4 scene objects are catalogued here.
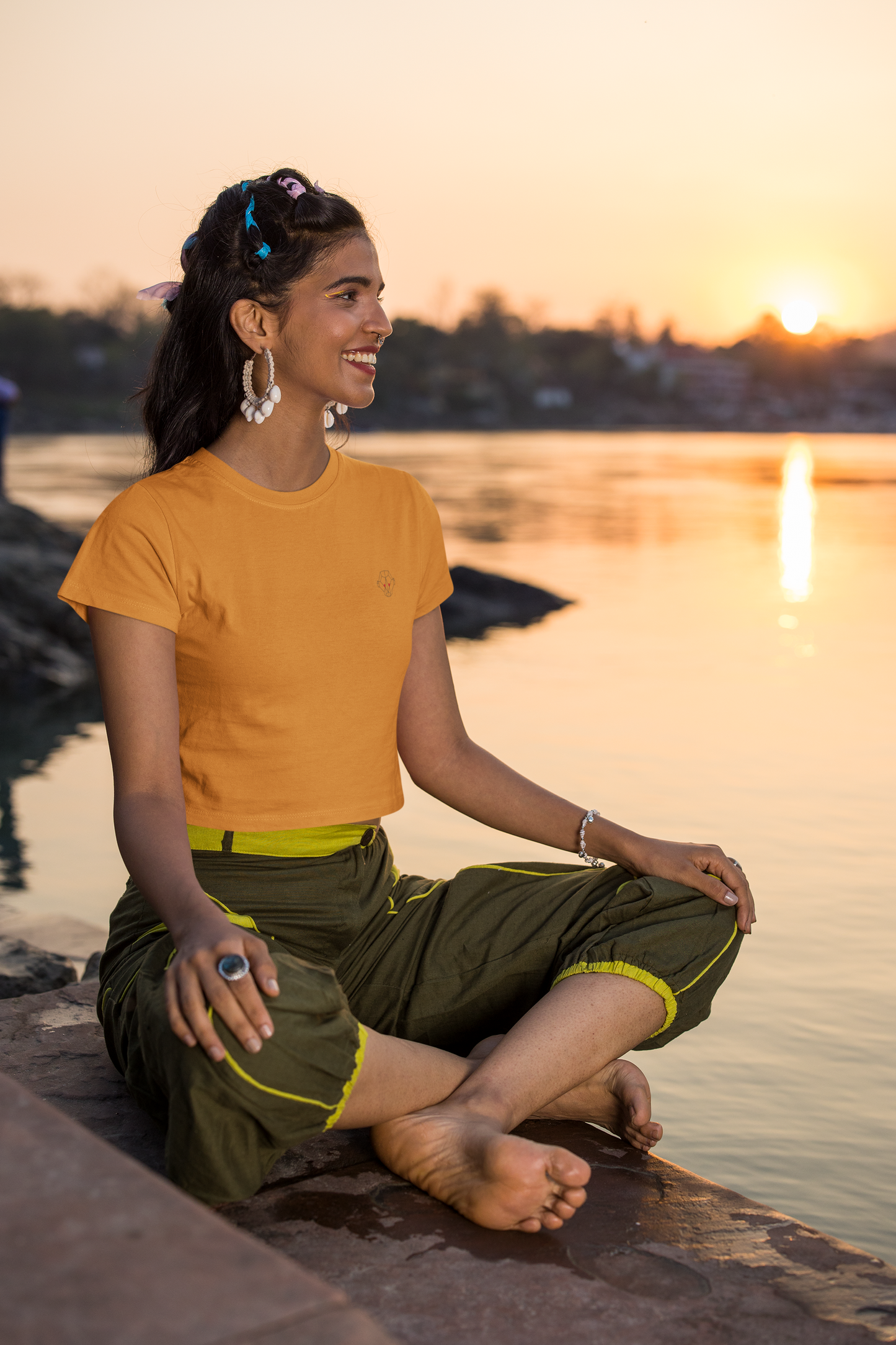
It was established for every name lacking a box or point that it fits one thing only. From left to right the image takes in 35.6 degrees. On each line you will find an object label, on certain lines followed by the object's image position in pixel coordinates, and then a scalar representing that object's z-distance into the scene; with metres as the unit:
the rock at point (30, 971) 2.71
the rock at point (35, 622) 6.99
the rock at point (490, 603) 8.96
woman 1.68
